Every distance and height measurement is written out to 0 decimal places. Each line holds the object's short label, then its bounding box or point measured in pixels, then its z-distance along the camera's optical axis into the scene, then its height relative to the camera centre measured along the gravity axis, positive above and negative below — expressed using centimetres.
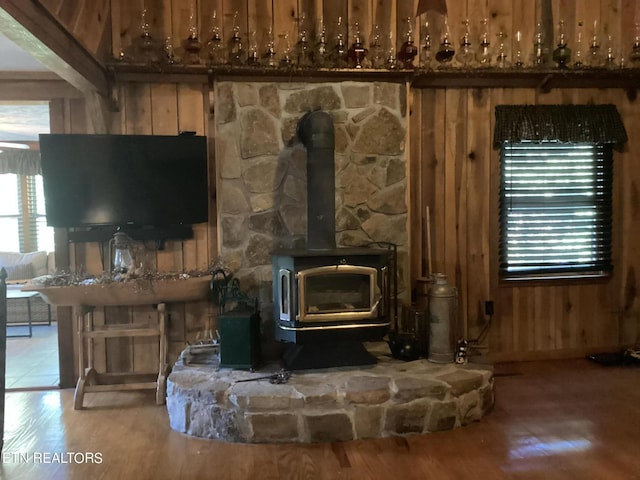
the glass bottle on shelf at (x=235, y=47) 368 +120
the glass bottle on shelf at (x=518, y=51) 400 +123
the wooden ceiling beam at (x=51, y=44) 233 +89
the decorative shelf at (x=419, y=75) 358 +100
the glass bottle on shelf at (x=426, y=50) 392 +123
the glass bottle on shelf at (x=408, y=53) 369 +114
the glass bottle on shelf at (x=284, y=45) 377 +123
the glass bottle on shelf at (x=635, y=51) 402 +122
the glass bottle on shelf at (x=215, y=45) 368 +121
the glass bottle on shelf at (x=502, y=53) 398 +122
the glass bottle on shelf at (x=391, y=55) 373 +116
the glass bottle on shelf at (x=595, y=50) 407 +125
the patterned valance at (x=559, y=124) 402 +68
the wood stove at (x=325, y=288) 308 -44
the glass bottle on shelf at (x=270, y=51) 371 +117
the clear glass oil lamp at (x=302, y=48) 371 +119
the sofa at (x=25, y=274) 597 -68
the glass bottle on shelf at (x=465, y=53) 395 +121
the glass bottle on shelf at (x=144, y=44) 361 +120
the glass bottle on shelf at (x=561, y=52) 394 +120
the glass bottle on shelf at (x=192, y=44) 361 +120
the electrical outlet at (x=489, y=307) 409 -74
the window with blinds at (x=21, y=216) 745 +5
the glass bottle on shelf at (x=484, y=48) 394 +125
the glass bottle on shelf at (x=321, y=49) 371 +118
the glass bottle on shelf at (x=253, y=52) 365 +116
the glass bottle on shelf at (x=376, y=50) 381 +120
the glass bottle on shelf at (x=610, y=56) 401 +120
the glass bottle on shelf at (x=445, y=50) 377 +118
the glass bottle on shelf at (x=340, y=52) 374 +116
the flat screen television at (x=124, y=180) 348 +26
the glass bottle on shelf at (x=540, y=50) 400 +124
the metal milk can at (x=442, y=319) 327 -67
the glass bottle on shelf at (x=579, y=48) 407 +127
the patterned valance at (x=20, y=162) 718 +79
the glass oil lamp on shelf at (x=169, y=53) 361 +114
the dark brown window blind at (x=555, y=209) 415 +2
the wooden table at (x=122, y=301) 329 -54
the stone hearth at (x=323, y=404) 279 -103
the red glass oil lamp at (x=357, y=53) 367 +113
